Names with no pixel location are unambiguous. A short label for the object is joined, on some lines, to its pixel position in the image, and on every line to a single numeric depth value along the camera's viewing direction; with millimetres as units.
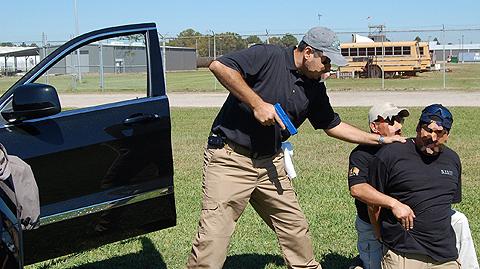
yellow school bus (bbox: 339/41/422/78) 33562
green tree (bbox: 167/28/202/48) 27609
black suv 3453
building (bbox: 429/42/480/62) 72312
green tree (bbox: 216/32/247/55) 28205
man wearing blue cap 3590
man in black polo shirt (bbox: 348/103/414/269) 3715
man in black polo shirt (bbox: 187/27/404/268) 3523
